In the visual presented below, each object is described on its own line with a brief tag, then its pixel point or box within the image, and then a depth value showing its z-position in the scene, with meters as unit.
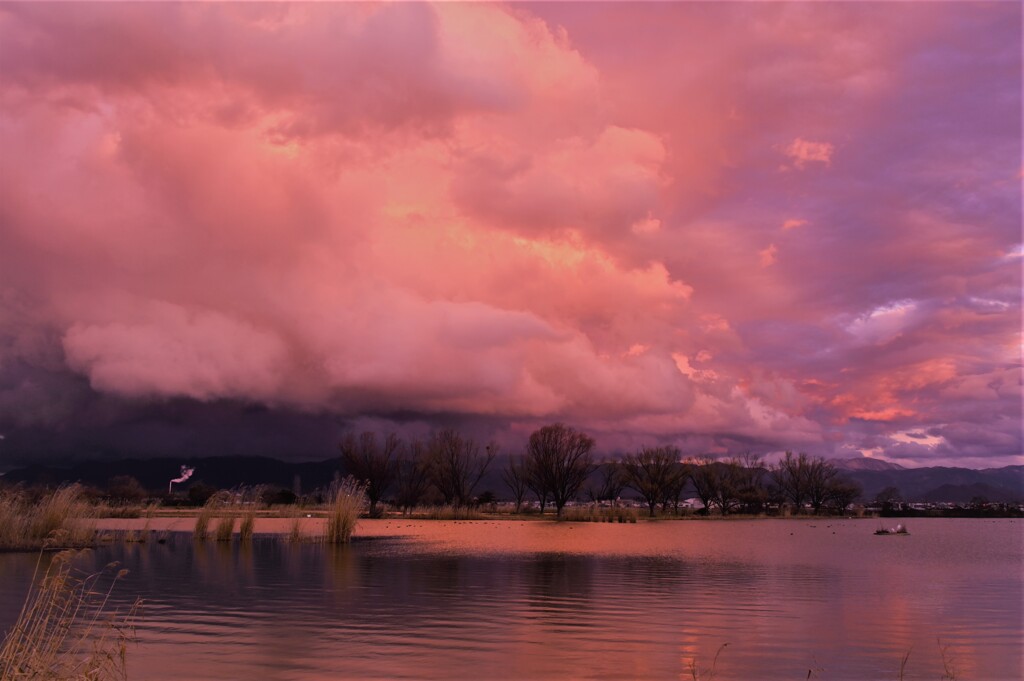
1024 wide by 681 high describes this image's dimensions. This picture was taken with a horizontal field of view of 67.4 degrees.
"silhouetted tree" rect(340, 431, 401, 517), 95.82
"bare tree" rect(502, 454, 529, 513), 114.74
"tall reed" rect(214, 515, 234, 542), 39.19
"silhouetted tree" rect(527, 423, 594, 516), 106.69
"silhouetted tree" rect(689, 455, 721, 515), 125.75
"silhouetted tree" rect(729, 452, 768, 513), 126.00
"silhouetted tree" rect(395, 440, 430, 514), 107.44
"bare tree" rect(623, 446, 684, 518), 116.00
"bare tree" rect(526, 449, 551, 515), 107.44
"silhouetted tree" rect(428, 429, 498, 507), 110.31
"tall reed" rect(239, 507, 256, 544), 38.09
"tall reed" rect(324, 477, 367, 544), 38.25
